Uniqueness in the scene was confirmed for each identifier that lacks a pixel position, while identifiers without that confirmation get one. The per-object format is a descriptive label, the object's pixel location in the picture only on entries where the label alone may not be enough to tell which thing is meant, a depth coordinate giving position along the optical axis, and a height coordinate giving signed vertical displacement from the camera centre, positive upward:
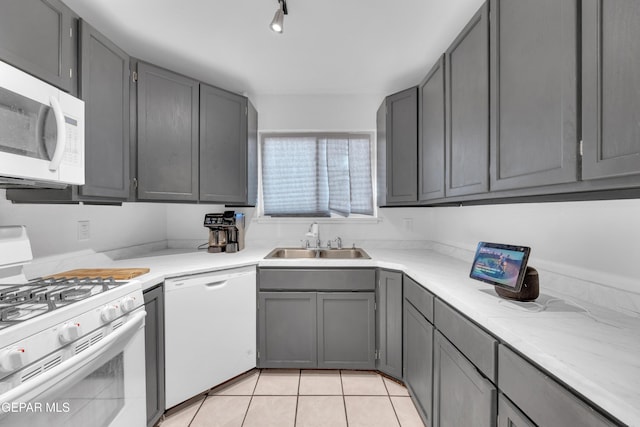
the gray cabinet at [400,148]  2.01 +0.56
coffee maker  2.17 -0.17
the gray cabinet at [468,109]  1.19 +0.56
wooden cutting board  1.33 -0.35
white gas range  0.74 -0.49
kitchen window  2.56 +0.39
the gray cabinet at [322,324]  1.89 -0.86
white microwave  0.89 +0.31
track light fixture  1.42 +1.14
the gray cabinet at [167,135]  1.71 +0.57
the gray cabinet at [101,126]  1.28 +0.51
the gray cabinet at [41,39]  0.99 +0.76
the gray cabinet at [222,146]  1.99 +0.56
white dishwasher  1.52 -0.80
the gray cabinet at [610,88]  0.62 +0.34
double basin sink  2.35 -0.40
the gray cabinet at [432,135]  1.62 +0.56
